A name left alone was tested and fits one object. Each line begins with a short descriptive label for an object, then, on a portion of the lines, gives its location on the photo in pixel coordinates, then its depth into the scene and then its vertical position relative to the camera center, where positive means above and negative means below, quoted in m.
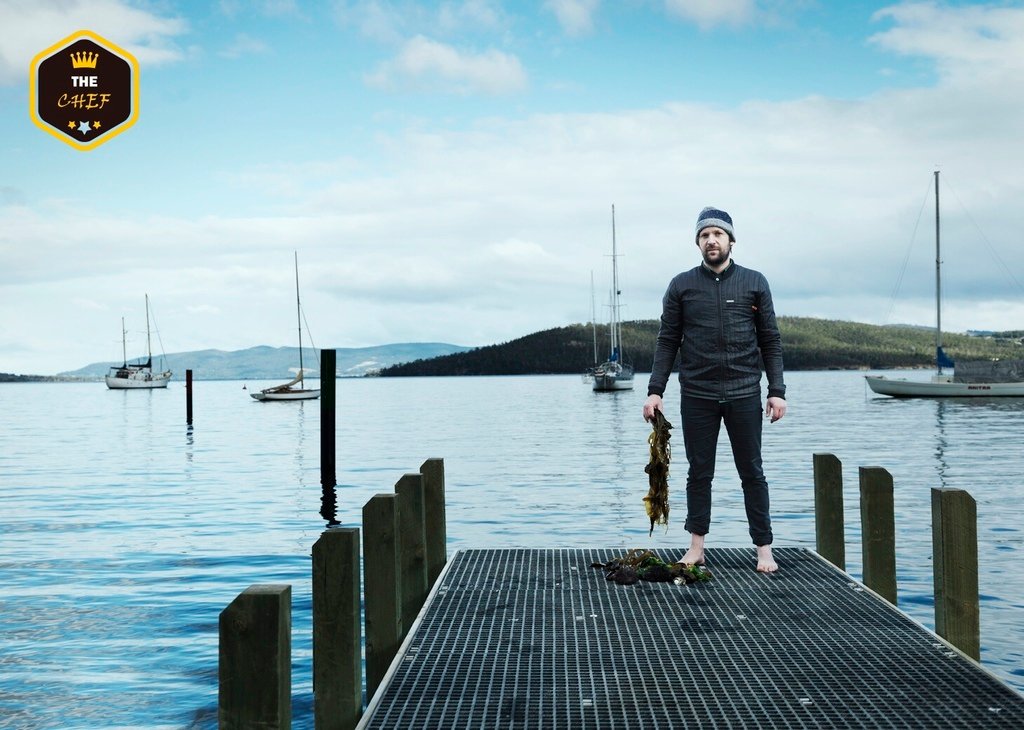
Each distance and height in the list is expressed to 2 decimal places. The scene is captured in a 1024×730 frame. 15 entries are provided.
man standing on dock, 7.38 +0.02
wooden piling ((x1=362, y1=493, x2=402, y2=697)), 6.34 -1.43
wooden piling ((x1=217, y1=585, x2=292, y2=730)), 4.11 -1.21
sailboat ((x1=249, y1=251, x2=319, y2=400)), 91.06 -2.51
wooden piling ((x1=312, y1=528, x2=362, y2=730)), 5.38 -1.43
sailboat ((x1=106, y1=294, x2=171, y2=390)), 139.50 -1.23
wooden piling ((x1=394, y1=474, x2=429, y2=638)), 7.78 -1.45
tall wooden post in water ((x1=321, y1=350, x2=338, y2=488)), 22.03 -1.15
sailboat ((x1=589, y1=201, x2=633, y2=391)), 88.75 -1.12
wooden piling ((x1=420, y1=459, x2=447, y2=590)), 8.94 -1.34
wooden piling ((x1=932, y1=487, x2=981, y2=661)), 6.38 -1.37
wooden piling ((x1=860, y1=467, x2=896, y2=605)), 7.68 -1.36
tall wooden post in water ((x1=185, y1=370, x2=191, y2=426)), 55.59 -1.67
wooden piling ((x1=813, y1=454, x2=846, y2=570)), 8.55 -1.34
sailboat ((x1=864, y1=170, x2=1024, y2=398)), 63.03 -1.55
